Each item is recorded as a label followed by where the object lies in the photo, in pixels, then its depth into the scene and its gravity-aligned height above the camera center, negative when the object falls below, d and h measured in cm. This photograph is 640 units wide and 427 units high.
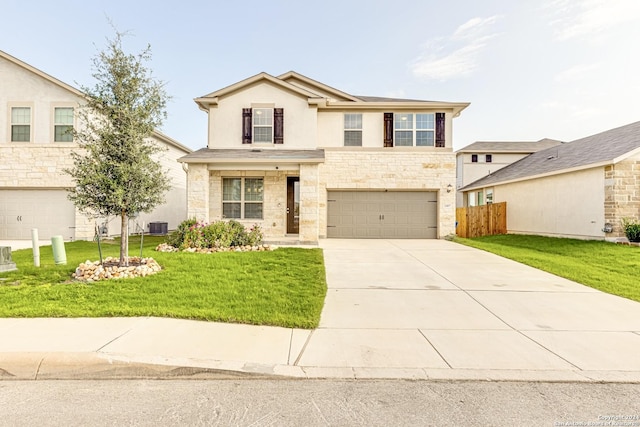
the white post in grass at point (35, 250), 799 -90
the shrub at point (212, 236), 1105 -71
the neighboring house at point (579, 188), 1274 +142
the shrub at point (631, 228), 1220 -40
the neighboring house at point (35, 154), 1397 +270
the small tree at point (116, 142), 707 +165
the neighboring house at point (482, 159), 2916 +545
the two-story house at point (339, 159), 1444 +275
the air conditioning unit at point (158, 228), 1758 -71
